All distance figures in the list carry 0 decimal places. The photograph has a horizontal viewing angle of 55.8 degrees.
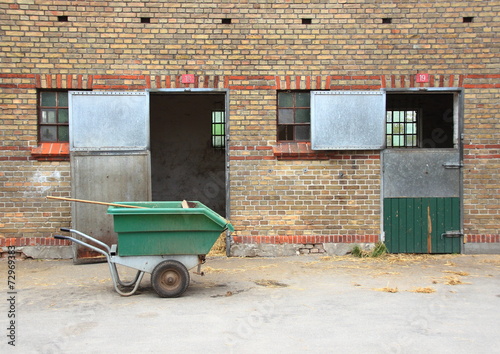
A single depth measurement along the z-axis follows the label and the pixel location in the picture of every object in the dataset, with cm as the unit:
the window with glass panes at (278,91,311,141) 914
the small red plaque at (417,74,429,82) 902
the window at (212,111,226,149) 1455
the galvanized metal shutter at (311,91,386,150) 894
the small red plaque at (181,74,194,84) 886
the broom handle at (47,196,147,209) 620
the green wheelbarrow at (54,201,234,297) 604
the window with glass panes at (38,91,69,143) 888
